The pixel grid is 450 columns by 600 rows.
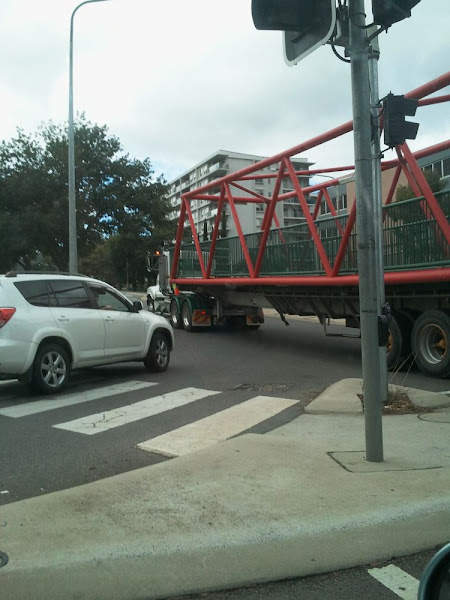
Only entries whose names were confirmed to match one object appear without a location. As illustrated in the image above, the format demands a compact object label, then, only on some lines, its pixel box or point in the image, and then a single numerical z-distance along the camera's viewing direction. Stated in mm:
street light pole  19281
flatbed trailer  9234
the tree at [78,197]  24484
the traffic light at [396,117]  6125
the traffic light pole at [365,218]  4570
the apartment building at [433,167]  27306
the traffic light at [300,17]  4180
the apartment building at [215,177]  79312
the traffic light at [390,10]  4352
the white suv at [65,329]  7719
